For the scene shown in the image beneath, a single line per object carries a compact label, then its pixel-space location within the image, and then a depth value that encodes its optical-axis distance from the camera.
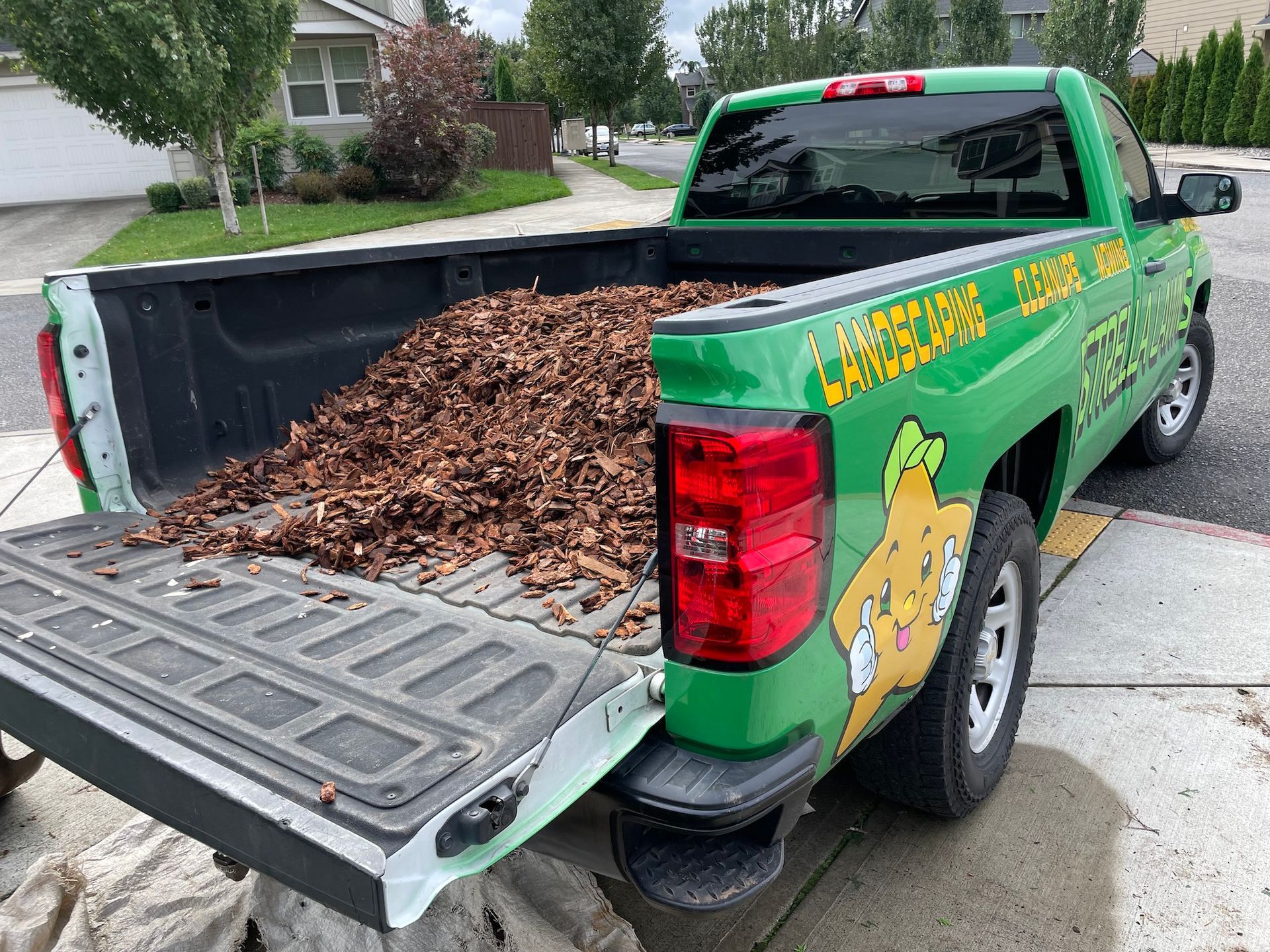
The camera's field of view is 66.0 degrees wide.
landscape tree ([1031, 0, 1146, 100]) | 27.36
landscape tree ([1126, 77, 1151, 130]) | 32.28
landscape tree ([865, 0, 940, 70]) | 29.30
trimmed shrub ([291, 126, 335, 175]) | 21.45
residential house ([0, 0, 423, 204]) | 22.36
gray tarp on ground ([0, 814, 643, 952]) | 2.24
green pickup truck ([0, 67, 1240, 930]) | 1.74
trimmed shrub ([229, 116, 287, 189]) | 20.36
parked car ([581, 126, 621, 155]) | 32.85
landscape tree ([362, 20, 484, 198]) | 19.91
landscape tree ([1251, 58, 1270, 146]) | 27.12
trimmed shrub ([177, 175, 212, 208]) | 20.03
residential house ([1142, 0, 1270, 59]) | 33.44
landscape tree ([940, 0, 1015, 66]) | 28.11
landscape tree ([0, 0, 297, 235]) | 13.88
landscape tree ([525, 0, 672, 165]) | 29.70
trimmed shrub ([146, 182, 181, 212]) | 20.12
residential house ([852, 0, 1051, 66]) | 39.50
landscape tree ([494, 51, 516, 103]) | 35.66
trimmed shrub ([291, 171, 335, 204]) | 20.20
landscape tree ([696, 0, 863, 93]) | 32.88
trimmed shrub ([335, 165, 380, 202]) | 20.50
